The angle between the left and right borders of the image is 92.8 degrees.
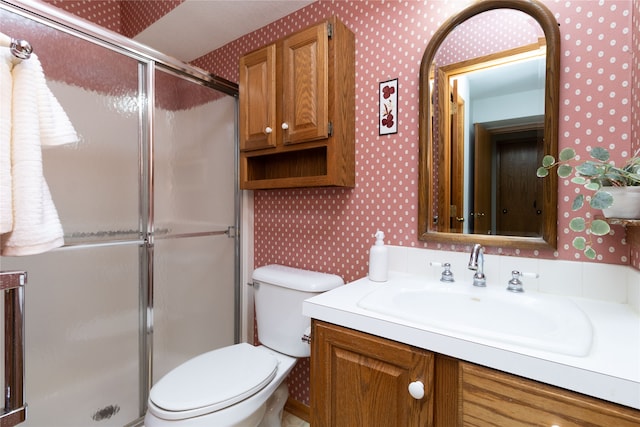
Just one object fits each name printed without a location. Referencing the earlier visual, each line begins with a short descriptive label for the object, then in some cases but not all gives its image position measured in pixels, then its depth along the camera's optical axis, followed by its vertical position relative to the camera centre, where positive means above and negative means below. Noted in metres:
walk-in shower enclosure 1.20 -0.10
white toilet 1.04 -0.66
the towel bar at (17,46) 0.76 +0.41
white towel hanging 0.78 +0.10
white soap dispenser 1.24 -0.22
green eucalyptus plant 0.76 +0.08
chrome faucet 1.06 -0.20
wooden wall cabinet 1.33 +0.48
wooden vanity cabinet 0.60 -0.43
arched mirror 1.04 +0.31
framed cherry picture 1.34 +0.45
